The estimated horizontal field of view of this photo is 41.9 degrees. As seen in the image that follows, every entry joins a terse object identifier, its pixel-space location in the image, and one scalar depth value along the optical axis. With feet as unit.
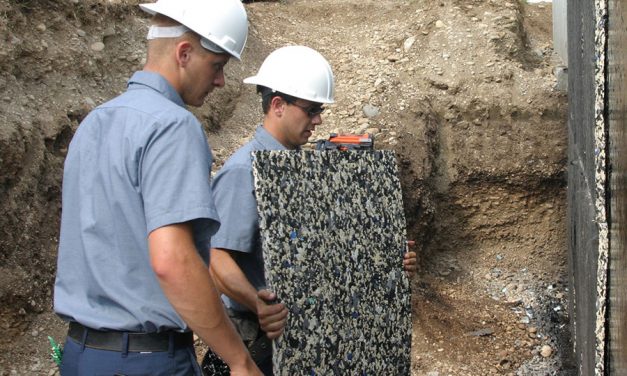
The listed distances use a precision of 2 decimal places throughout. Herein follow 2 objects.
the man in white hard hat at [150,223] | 7.16
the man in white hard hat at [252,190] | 9.63
